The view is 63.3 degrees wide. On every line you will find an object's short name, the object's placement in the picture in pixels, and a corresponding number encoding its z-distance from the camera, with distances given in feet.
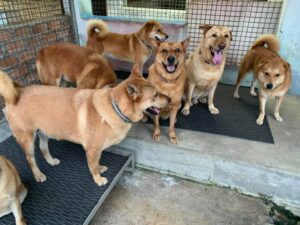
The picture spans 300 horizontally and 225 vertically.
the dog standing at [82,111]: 6.10
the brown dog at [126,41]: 11.52
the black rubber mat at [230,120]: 8.82
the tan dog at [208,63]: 9.05
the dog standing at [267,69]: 8.74
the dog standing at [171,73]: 7.88
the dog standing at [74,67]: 8.60
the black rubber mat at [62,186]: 6.23
